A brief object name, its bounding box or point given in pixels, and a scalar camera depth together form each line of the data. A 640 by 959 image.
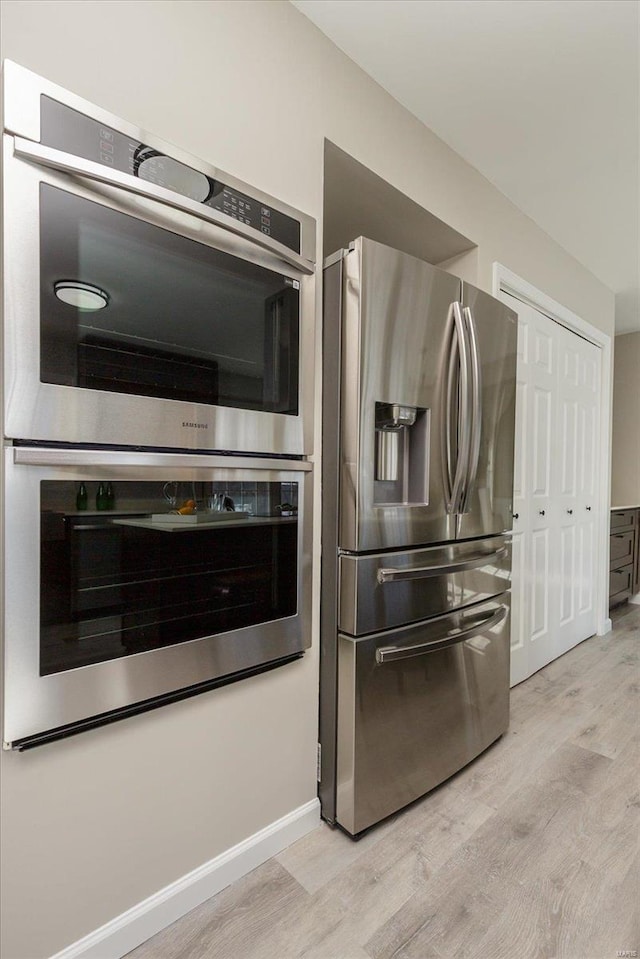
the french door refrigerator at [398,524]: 1.54
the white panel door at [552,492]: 2.79
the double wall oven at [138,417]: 0.98
